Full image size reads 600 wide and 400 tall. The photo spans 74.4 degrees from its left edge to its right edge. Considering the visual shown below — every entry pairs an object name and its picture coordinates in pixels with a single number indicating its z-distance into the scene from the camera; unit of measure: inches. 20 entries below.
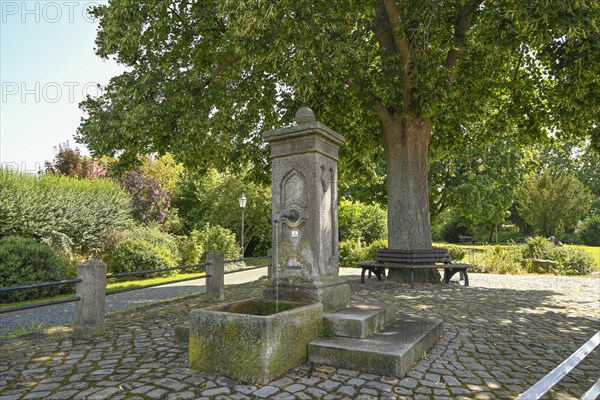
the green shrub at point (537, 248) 614.9
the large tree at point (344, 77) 318.0
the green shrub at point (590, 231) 1434.5
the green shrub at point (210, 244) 736.3
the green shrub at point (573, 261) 574.9
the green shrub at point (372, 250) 719.6
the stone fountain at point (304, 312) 155.4
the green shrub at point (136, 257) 586.6
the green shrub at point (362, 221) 914.7
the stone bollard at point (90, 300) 226.8
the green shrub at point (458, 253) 708.7
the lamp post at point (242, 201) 790.0
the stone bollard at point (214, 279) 352.5
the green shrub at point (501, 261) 589.0
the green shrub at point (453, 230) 1656.0
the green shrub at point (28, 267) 413.4
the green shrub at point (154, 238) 673.6
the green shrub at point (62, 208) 534.9
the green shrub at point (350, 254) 728.3
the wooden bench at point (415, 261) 388.8
